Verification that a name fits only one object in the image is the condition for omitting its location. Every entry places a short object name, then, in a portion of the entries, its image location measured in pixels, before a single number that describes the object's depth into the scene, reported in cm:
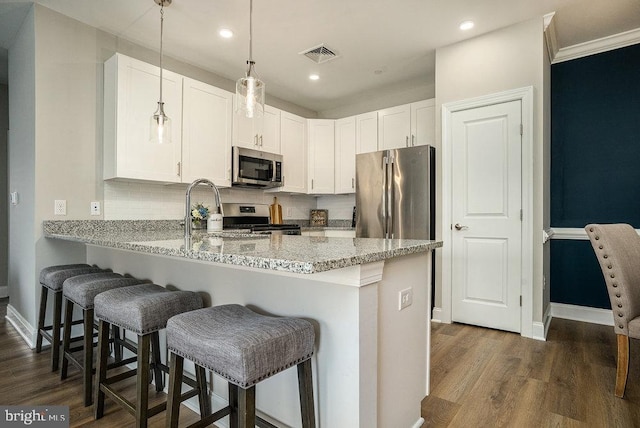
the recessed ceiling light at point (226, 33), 296
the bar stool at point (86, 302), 181
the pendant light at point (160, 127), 228
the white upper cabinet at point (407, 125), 372
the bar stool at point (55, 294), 222
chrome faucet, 204
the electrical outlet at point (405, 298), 146
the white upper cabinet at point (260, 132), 372
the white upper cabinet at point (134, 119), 275
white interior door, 290
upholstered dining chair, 185
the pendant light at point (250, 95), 189
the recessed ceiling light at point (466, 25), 285
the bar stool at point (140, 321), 144
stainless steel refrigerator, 332
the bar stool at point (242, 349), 102
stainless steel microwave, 364
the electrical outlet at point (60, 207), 265
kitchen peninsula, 118
